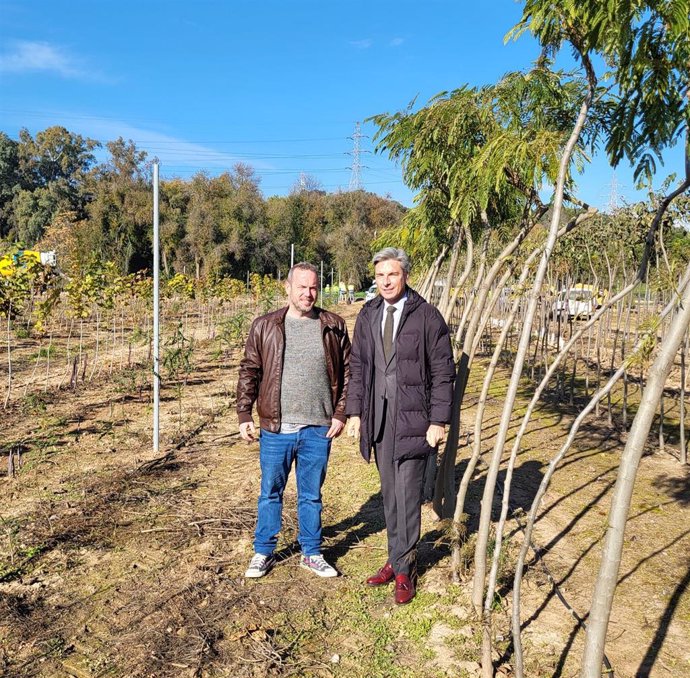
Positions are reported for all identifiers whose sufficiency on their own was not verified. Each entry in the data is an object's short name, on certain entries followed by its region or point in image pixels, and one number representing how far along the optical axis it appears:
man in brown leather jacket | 2.90
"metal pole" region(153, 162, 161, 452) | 4.44
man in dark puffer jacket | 2.62
